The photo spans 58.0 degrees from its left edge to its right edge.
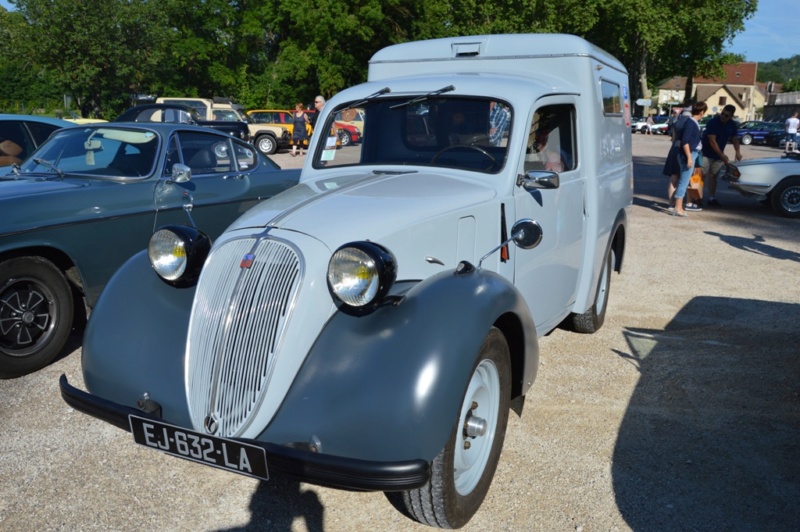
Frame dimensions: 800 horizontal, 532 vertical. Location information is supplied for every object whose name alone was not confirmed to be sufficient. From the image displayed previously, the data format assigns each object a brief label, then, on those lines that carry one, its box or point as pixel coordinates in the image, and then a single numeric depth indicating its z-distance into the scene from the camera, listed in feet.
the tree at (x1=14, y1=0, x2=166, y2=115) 117.08
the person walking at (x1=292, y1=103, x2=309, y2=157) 69.77
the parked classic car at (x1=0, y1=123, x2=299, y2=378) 16.25
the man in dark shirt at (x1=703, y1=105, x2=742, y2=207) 40.01
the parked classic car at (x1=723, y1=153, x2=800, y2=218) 41.11
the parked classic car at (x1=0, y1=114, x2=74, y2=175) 26.50
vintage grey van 9.05
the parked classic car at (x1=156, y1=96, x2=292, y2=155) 82.33
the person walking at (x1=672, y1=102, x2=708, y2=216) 36.99
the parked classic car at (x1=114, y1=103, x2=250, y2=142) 55.52
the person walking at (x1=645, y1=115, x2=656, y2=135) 174.50
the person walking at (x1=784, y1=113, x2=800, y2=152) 104.13
